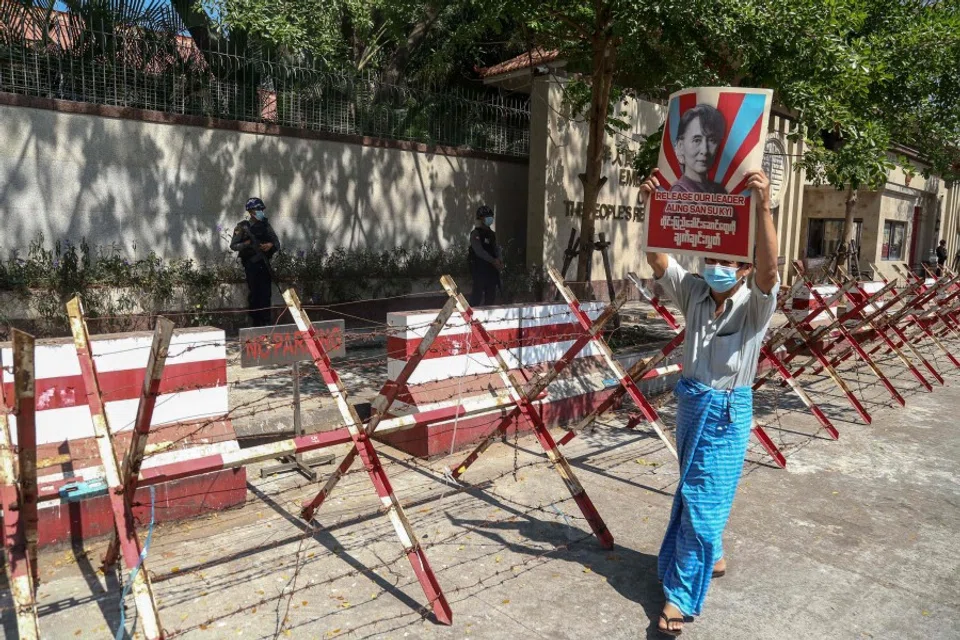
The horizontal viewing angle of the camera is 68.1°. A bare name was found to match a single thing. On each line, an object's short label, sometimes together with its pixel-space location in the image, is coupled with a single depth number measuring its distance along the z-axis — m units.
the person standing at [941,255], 26.62
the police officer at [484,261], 10.20
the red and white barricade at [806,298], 10.03
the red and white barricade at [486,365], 6.09
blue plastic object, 3.56
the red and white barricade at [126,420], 4.25
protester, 3.72
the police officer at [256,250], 8.79
